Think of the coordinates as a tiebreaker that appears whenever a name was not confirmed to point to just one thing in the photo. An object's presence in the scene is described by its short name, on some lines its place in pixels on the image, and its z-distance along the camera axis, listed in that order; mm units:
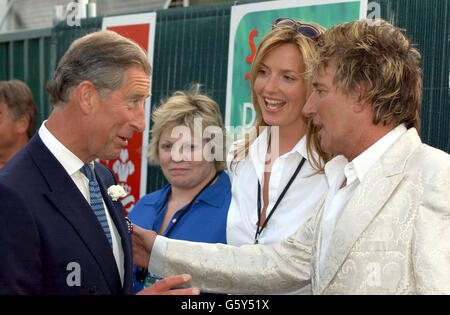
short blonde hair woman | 3576
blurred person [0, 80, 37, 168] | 5065
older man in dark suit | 1929
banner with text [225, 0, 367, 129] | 3902
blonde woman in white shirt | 3066
